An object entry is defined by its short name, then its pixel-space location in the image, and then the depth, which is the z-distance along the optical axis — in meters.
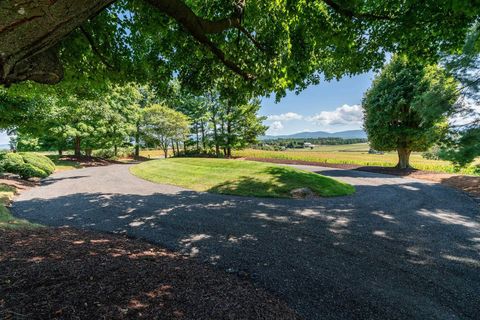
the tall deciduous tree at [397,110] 18.23
